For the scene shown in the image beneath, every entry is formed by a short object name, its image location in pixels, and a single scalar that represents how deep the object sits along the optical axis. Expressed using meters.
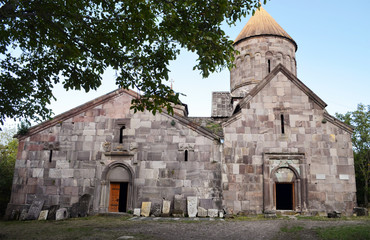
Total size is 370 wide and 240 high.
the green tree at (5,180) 13.32
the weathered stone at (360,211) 11.72
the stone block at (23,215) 11.47
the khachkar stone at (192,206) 11.51
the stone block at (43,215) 11.42
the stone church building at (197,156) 12.04
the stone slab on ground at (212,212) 11.45
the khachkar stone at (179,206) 11.52
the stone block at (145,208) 11.61
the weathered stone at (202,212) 11.47
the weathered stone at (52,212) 11.48
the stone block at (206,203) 11.76
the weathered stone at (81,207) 11.66
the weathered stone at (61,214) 11.25
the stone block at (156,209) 11.63
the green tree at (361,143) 19.64
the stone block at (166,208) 11.56
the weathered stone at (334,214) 11.23
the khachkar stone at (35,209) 11.52
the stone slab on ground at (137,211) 11.66
